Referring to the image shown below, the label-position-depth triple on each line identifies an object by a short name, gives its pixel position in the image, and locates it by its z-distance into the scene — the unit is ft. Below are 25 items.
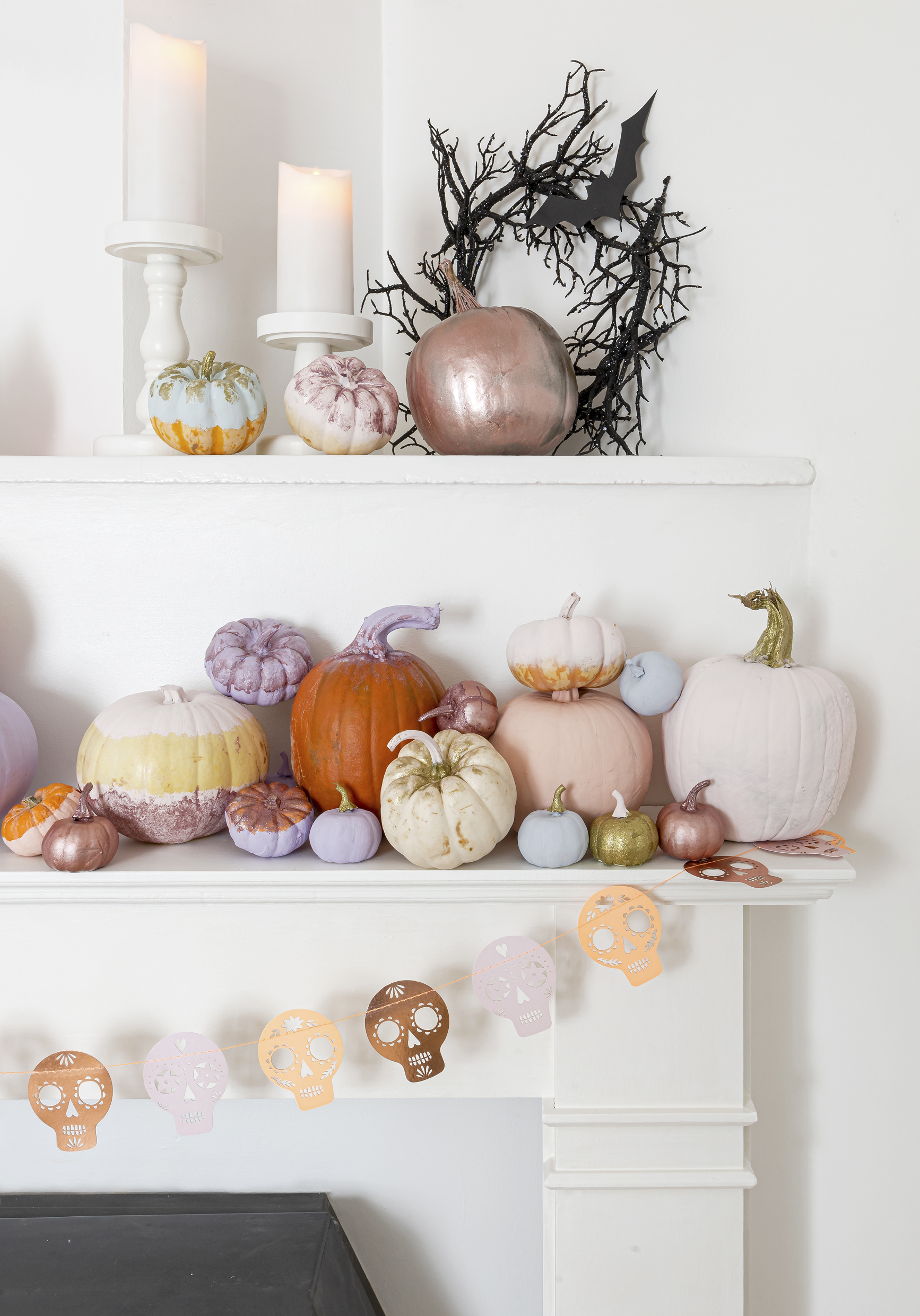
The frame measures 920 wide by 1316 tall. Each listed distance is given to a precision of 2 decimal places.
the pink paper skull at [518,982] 2.85
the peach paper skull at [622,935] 2.78
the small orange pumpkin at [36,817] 2.84
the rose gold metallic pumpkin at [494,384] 3.19
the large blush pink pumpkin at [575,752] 2.87
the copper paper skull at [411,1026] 2.91
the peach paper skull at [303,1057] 2.87
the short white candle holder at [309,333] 3.54
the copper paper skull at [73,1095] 2.90
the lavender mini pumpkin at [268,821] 2.82
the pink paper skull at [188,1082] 2.89
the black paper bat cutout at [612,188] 3.51
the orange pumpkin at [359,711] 2.89
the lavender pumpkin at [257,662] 3.10
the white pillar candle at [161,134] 3.46
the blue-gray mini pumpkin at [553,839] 2.74
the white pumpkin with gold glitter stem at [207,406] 3.16
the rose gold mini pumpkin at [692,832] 2.78
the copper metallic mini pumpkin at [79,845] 2.71
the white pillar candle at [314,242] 3.59
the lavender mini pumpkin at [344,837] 2.77
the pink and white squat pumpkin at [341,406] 3.18
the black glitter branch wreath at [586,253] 3.53
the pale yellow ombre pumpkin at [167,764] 2.85
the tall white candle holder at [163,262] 3.44
